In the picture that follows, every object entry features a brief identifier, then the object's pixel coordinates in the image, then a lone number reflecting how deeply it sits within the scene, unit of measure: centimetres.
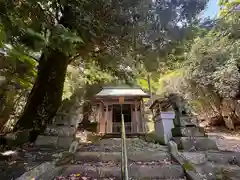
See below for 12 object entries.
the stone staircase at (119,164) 294
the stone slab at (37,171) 240
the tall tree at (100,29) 391
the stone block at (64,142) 393
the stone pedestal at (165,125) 569
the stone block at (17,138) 406
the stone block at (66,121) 423
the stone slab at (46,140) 388
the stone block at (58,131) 407
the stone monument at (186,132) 398
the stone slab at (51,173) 266
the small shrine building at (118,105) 1020
